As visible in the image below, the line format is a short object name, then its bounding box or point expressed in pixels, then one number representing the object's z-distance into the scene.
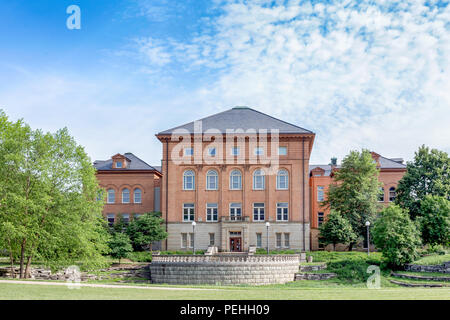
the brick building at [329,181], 64.56
